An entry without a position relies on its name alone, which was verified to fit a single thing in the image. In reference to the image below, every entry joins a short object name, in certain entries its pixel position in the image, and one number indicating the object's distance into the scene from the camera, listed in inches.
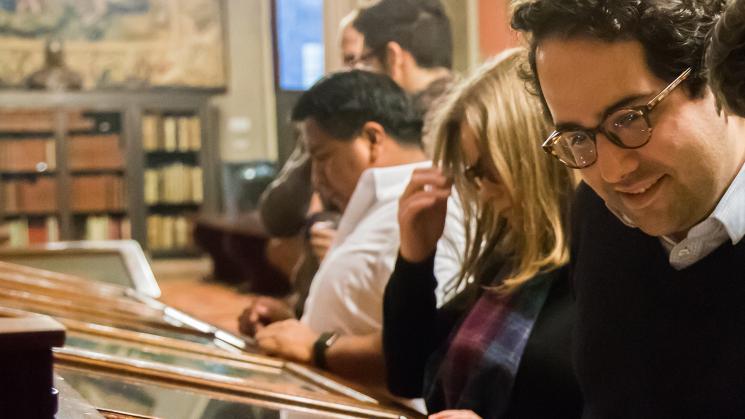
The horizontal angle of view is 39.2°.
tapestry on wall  459.5
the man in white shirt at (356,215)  81.7
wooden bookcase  447.2
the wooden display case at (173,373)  54.8
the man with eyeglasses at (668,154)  43.3
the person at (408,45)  111.9
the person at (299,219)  97.5
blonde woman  63.2
